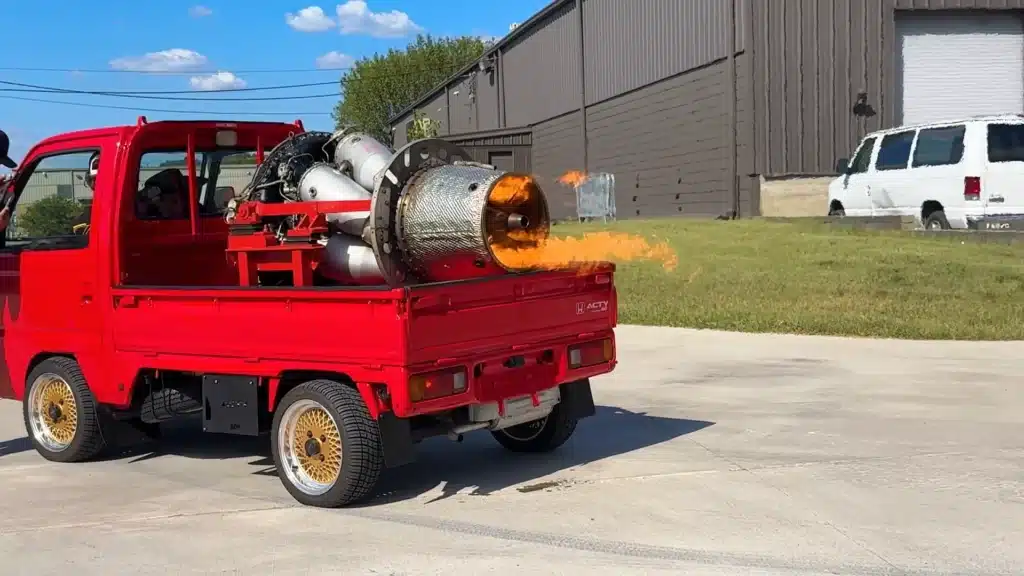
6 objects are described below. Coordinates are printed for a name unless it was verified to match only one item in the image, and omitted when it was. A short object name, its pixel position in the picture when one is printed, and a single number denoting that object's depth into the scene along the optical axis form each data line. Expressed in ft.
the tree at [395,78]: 302.04
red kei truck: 19.49
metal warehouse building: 80.07
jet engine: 20.38
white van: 51.29
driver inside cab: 25.16
